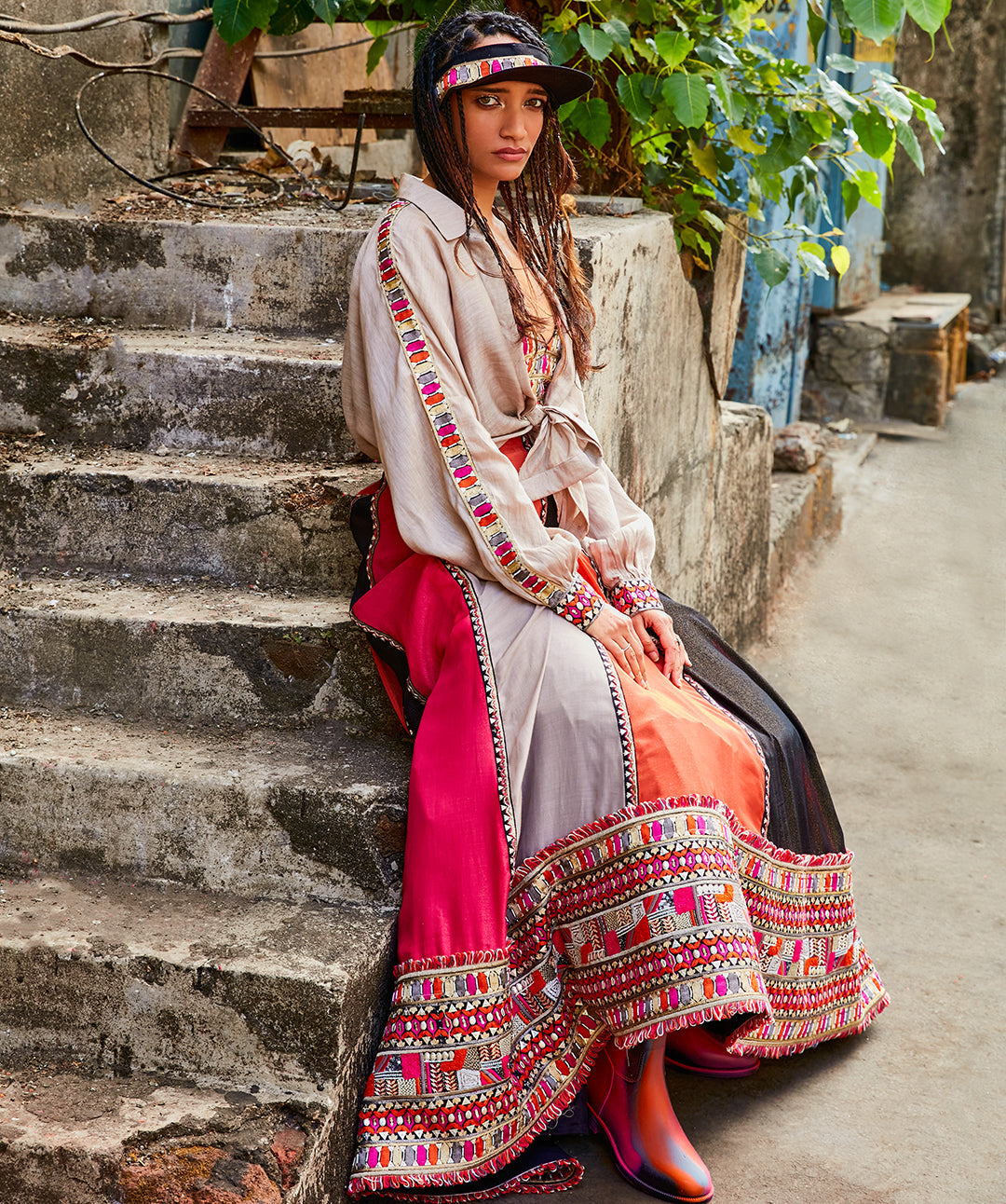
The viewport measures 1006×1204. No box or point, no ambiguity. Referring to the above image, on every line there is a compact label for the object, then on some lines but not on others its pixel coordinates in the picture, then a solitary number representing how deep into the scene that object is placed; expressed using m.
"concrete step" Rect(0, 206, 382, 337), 3.03
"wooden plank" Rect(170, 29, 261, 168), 4.01
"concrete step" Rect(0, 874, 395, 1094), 1.99
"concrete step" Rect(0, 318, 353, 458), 2.83
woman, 2.05
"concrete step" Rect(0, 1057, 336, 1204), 1.83
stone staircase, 1.97
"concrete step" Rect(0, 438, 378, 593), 2.65
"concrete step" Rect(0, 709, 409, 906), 2.21
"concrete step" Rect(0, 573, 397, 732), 2.44
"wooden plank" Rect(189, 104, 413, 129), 3.76
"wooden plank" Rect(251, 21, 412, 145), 4.64
